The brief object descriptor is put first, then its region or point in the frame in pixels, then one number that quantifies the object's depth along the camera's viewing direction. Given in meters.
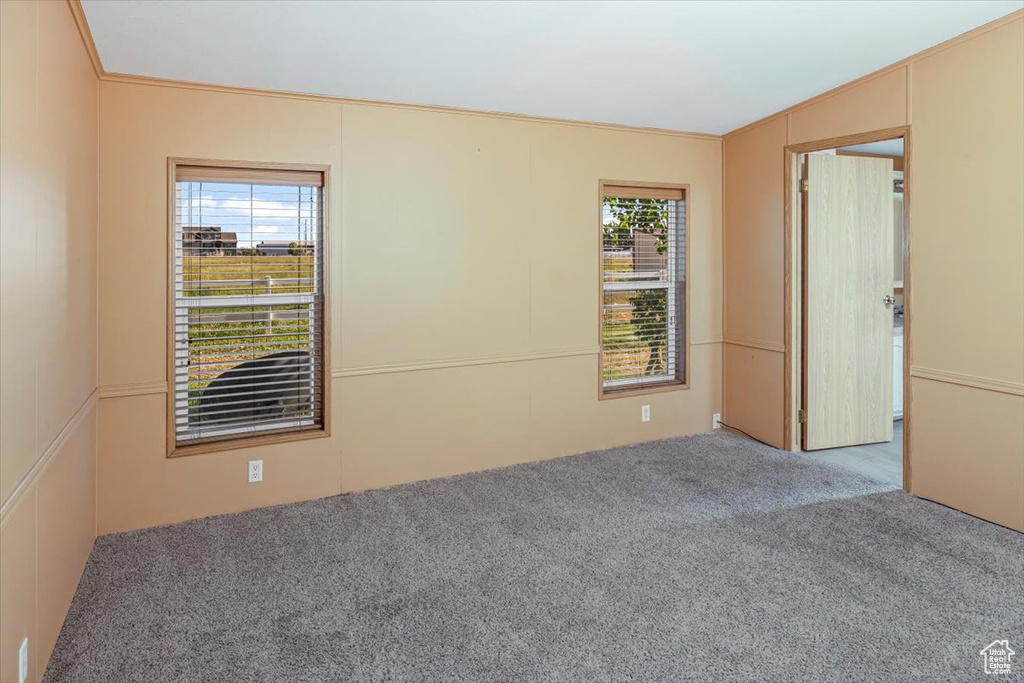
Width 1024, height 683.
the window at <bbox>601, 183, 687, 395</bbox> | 4.53
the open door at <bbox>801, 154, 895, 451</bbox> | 4.21
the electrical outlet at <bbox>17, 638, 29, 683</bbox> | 1.73
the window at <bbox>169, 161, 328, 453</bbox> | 3.30
